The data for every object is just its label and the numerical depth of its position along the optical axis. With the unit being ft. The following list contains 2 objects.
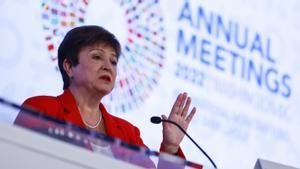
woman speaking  17.68
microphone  16.71
